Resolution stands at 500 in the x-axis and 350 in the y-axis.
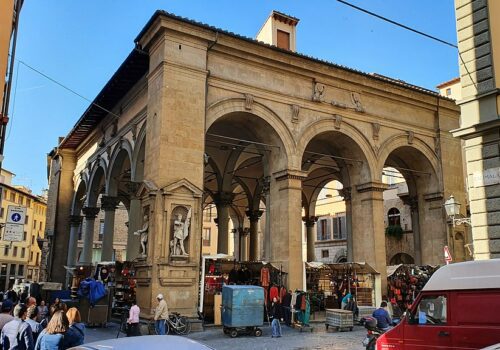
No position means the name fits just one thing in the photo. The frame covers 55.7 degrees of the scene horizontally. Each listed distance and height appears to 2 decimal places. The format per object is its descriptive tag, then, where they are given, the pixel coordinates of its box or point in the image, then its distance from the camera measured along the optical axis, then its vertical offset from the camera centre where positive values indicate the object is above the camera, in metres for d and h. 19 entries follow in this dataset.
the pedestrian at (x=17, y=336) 5.95 -0.86
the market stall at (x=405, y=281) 19.28 -0.45
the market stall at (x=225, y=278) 15.38 -0.32
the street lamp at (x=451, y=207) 15.05 +2.01
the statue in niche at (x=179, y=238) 14.40 +0.90
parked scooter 9.05 -1.21
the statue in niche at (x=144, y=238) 14.70 +0.91
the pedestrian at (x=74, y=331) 5.05 -0.68
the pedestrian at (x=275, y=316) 13.57 -1.47
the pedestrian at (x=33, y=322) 6.47 -0.75
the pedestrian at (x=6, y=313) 6.45 -0.65
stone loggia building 14.88 +5.26
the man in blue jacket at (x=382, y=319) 9.90 -1.02
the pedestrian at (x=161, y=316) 12.77 -1.28
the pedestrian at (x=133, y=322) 12.23 -1.38
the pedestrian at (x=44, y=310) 11.74 -1.10
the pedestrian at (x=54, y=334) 4.96 -0.70
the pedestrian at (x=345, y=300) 16.60 -1.05
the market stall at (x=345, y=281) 18.41 -0.47
